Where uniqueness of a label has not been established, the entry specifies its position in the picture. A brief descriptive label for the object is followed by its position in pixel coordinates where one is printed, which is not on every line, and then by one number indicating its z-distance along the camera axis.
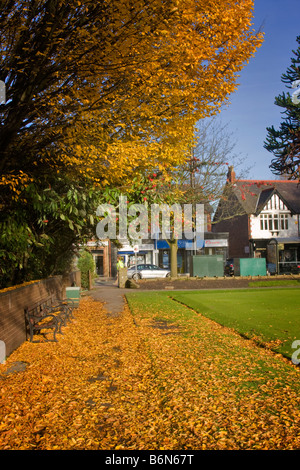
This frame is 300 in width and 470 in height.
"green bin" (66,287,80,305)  16.65
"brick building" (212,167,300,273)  49.17
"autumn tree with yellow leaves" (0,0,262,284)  7.05
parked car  35.53
